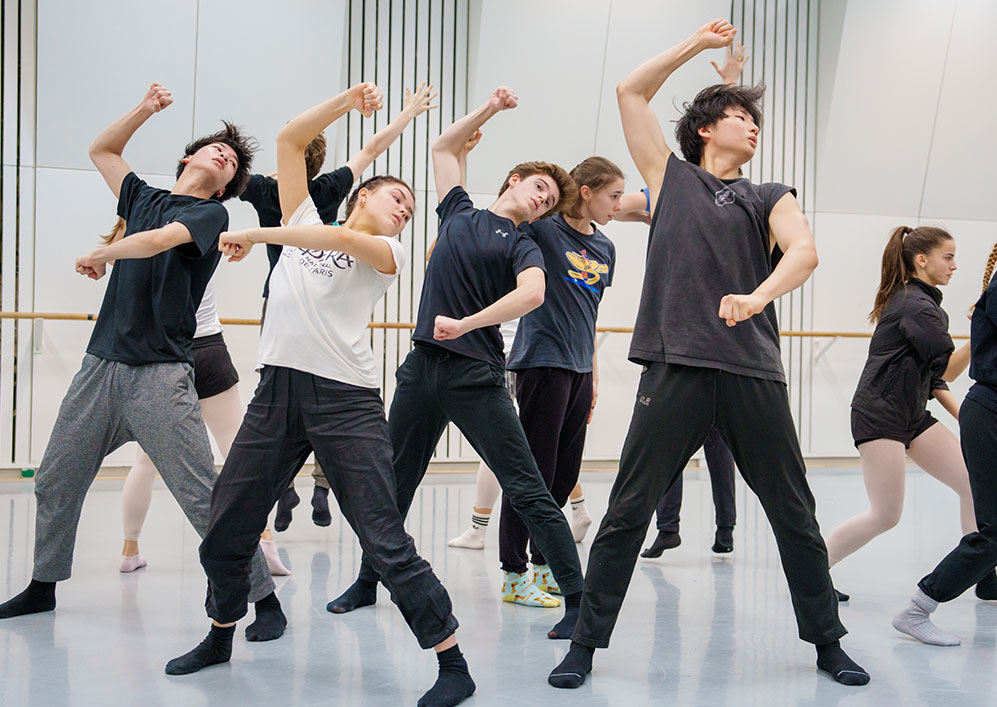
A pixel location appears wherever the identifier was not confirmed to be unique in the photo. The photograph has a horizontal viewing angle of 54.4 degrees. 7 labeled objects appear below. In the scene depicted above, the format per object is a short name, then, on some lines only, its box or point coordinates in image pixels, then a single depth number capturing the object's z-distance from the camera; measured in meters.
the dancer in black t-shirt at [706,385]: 2.31
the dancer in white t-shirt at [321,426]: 2.14
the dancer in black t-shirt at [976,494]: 2.63
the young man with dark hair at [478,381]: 2.71
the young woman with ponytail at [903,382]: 3.09
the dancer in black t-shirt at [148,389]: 2.63
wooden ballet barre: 5.66
